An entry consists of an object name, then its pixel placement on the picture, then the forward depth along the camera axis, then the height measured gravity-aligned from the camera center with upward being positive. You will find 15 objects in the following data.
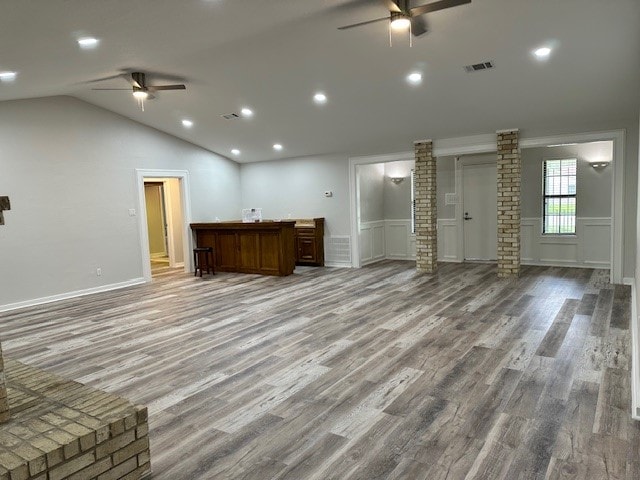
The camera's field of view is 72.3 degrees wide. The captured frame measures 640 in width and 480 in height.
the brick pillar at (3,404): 1.99 -0.85
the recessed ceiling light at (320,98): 6.24 +1.62
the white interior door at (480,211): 8.84 -0.16
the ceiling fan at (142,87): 5.29 +1.56
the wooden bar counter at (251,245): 8.09 -0.63
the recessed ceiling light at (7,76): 4.64 +1.58
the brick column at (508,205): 7.12 -0.05
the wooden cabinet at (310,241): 9.15 -0.65
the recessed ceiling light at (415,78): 5.41 +1.61
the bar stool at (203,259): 8.61 -0.90
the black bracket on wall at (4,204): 2.06 +0.09
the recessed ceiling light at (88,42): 3.86 +1.59
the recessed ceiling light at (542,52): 4.58 +1.57
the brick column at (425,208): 7.93 -0.05
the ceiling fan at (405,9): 3.28 +1.50
